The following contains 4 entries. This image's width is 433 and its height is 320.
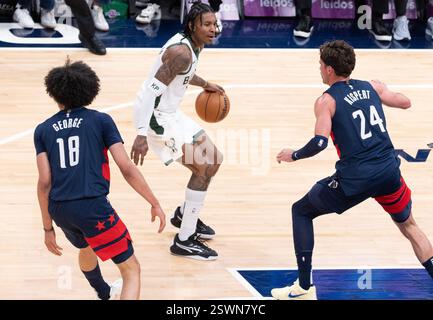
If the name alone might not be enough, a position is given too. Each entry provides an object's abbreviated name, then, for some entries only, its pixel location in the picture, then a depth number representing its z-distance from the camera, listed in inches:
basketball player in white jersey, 597.9
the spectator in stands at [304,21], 1095.0
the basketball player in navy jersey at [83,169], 480.4
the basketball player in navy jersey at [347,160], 532.4
